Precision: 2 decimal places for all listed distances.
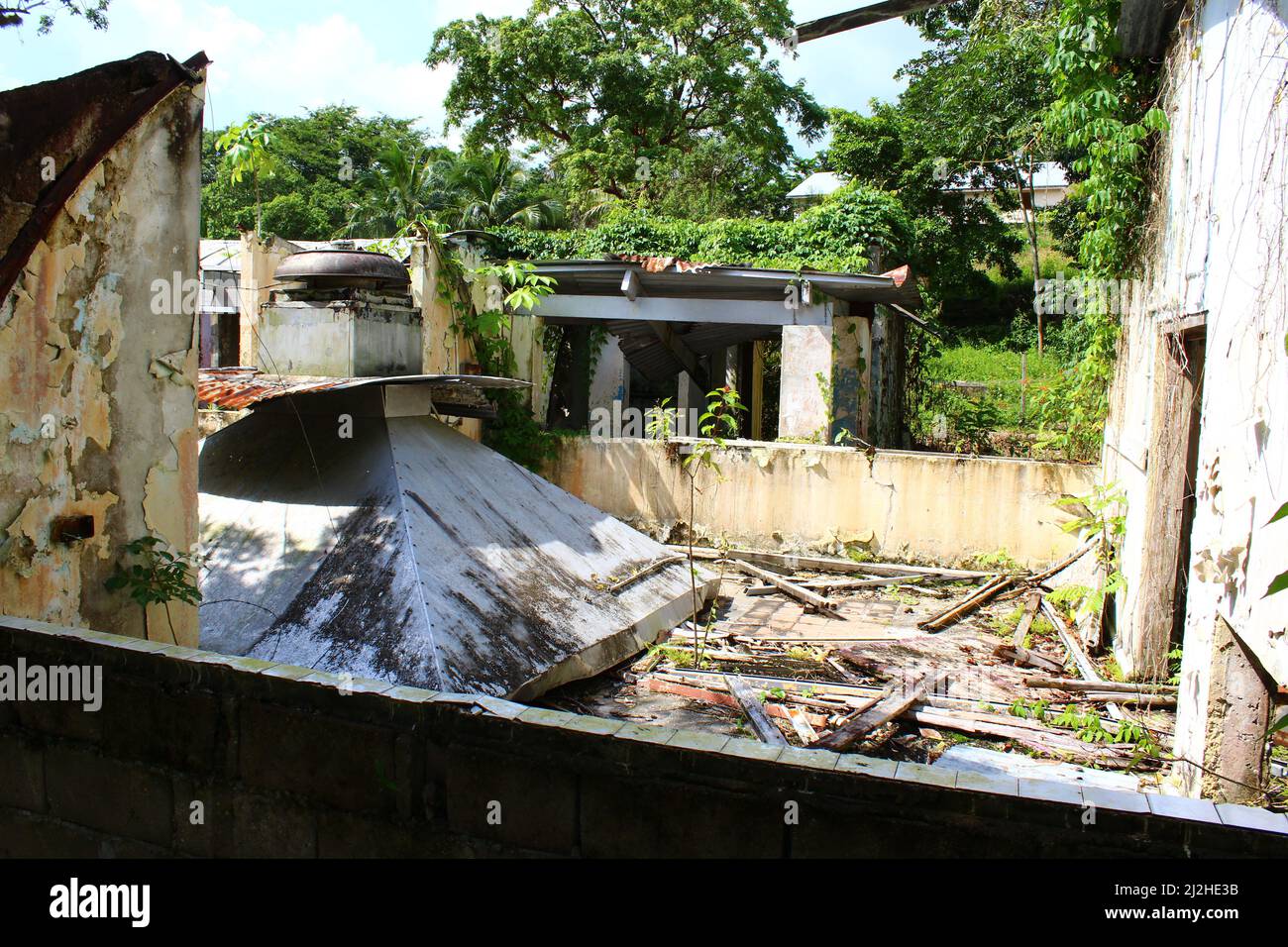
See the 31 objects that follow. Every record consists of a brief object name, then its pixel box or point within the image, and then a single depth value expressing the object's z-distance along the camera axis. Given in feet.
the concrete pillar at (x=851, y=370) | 44.62
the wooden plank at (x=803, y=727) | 20.80
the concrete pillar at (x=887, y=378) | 51.31
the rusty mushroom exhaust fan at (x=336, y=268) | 30.60
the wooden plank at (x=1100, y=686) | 22.84
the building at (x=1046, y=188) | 105.83
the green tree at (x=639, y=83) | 89.61
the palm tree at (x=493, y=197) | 93.30
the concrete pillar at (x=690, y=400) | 57.98
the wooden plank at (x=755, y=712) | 20.89
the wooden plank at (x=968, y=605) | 30.78
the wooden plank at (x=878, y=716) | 20.18
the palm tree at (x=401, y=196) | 99.81
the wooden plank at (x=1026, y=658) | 26.37
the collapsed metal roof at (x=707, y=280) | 41.09
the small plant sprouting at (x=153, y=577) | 17.88
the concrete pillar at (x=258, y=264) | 49.29
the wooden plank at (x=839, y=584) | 35.42
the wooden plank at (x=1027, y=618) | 28.92
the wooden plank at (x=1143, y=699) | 22.24
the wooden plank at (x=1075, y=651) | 22.52
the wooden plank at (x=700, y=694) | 22.62
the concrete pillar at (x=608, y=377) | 53.83
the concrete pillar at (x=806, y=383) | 43.80
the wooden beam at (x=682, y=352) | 52.73
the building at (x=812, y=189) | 97.45
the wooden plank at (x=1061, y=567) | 29.78
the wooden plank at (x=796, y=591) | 32.89
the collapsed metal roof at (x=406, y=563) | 21.48
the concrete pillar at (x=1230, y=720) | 15.94
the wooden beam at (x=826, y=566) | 37.11
